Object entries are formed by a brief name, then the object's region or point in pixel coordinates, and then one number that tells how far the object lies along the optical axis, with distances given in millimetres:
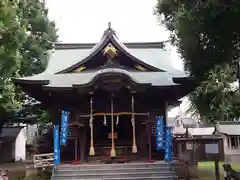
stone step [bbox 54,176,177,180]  8599
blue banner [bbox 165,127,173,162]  9621
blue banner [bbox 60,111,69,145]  9888
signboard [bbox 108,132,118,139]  10521
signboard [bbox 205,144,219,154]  7441
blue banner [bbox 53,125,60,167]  9456
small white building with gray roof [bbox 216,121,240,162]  20993
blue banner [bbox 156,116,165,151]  10015
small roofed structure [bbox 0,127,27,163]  21637
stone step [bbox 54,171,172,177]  8780
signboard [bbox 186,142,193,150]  8011
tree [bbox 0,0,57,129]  9270
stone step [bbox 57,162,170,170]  9142
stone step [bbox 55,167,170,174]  8966
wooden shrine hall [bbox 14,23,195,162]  10329
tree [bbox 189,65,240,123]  8956
